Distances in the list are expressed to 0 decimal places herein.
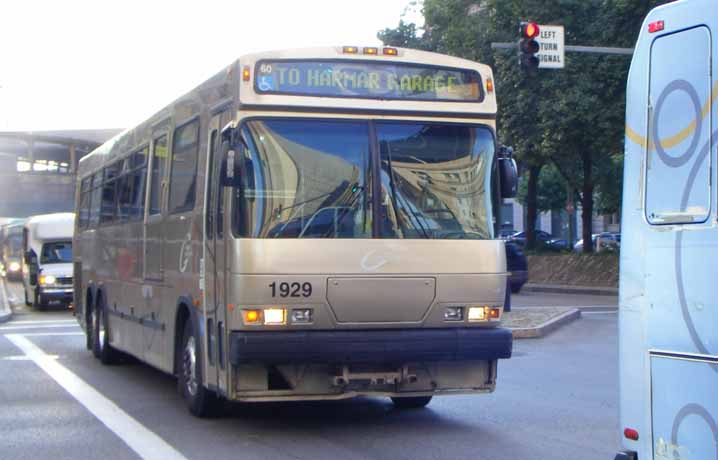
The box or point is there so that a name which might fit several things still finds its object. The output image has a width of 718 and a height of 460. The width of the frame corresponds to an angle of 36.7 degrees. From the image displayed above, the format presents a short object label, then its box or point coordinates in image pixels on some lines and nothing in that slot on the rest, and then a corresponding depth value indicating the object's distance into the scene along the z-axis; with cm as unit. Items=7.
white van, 2948
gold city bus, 910
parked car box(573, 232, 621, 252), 5524
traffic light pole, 2042
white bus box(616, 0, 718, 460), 527
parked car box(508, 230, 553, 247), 5800
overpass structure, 7406
